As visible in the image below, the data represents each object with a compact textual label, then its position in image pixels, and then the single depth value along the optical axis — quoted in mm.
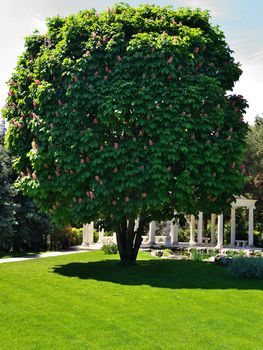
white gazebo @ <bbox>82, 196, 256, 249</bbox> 31234
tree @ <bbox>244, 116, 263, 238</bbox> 36125
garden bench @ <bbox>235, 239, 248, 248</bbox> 32381
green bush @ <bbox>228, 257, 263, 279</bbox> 14422
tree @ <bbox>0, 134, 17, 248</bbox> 22031
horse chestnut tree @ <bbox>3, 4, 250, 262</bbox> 14031
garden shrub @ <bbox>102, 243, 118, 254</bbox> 24264
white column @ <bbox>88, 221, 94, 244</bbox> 32500
